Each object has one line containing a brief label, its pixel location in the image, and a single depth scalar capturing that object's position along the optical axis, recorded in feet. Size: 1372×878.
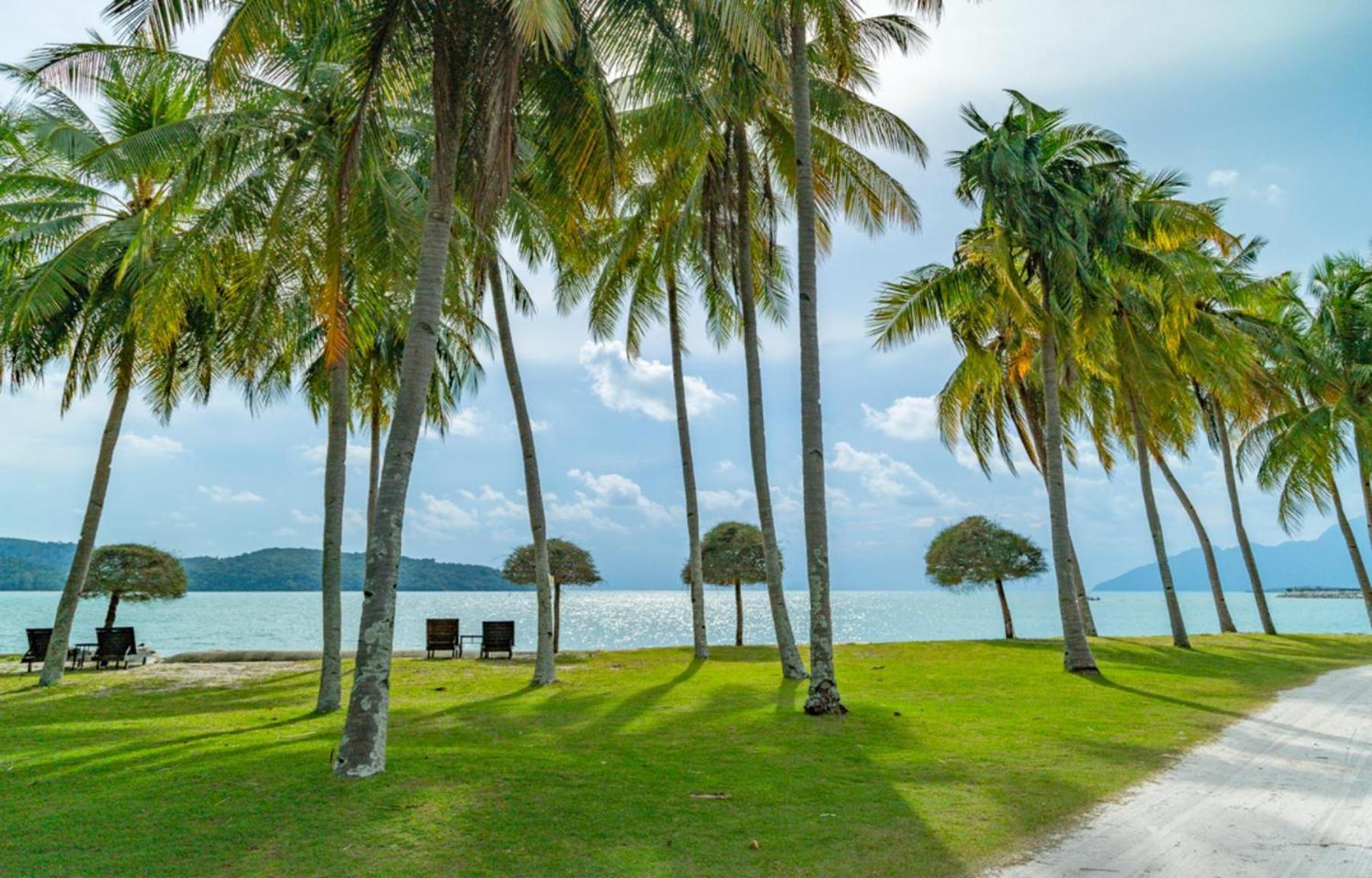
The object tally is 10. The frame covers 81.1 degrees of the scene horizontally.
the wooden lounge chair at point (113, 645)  61.93
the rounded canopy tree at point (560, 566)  79.71
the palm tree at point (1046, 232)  51.31
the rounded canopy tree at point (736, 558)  82.89
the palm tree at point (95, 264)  39.96
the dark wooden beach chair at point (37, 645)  58.08
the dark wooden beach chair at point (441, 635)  68.80
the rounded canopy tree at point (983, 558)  88.89
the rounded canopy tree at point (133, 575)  71.61
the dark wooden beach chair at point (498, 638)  67.87
